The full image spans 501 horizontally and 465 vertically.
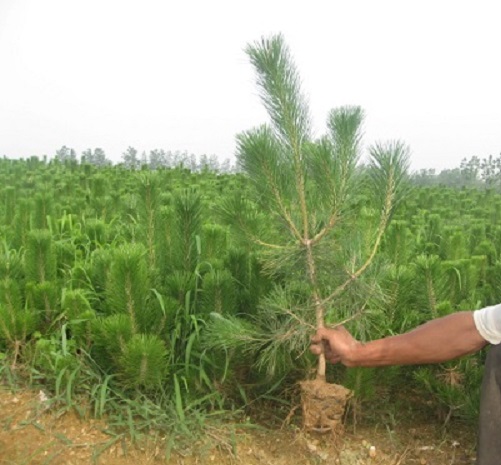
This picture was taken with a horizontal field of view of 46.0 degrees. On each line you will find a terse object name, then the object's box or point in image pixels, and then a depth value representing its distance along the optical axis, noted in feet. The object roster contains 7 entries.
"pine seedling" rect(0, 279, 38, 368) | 8.67
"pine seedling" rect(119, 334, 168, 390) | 7.17
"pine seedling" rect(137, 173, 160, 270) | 9.41
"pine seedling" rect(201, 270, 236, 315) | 7.93
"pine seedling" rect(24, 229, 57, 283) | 9.25
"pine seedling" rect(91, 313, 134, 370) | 7.26
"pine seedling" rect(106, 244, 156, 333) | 7.26
